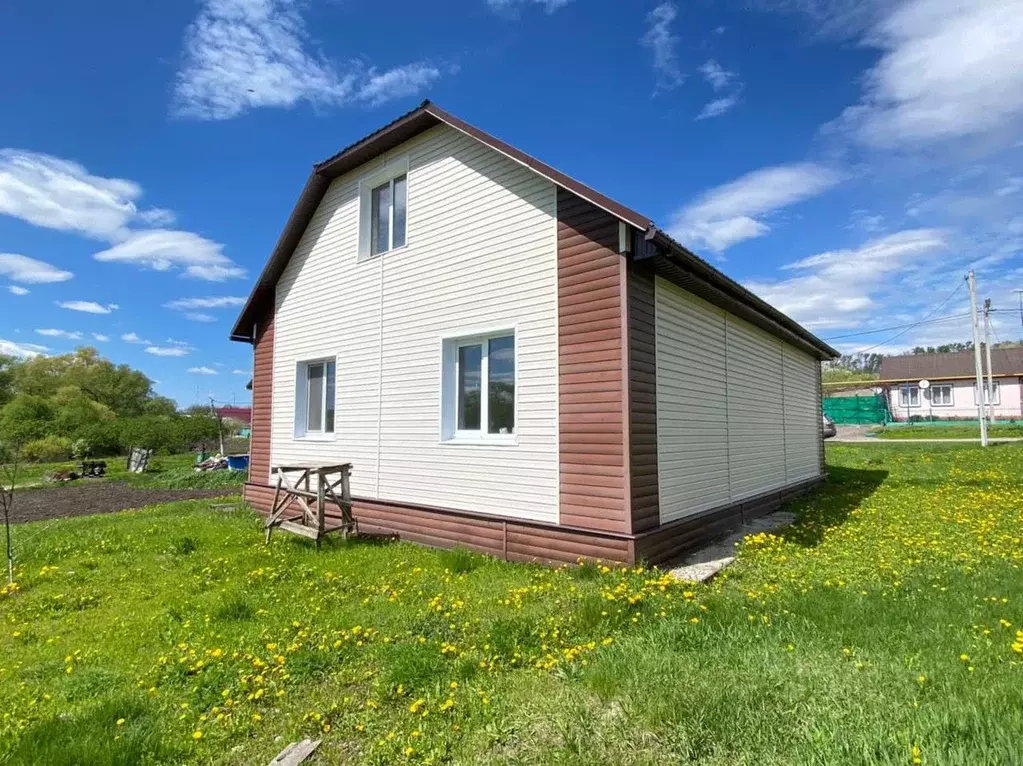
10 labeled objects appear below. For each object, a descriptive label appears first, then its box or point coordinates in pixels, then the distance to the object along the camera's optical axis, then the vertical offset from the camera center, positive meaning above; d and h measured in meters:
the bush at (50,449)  27.56 -1.39
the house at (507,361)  6.50 +0.91
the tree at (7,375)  44.01 +4.08
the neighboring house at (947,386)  39.44 +2.56
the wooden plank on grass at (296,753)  3.00 -1.87
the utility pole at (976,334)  24.21 +3.80
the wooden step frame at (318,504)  8.11 -1.29
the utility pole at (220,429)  27.37 -0.39
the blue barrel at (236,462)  22.33 -1.64
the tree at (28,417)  29.50 +0.35
